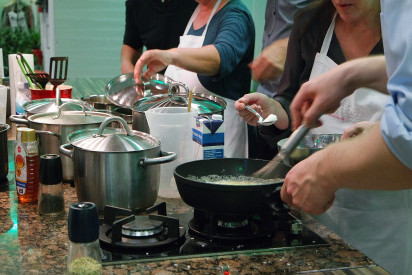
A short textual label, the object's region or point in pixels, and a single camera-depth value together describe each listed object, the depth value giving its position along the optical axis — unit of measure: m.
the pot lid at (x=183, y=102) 2.96
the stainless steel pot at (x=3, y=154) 2.82
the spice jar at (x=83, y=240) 2.15
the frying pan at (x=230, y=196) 2.39
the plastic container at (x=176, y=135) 2.80
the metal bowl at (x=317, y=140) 2.84
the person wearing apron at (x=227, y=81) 3.75
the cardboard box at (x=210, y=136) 2.72
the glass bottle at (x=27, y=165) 2.68
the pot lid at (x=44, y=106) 2.99
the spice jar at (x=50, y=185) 2.59
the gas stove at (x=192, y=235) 2.37
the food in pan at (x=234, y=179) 2.59
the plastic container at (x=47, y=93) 3.50
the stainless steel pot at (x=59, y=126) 2.84
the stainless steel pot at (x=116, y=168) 2.54
